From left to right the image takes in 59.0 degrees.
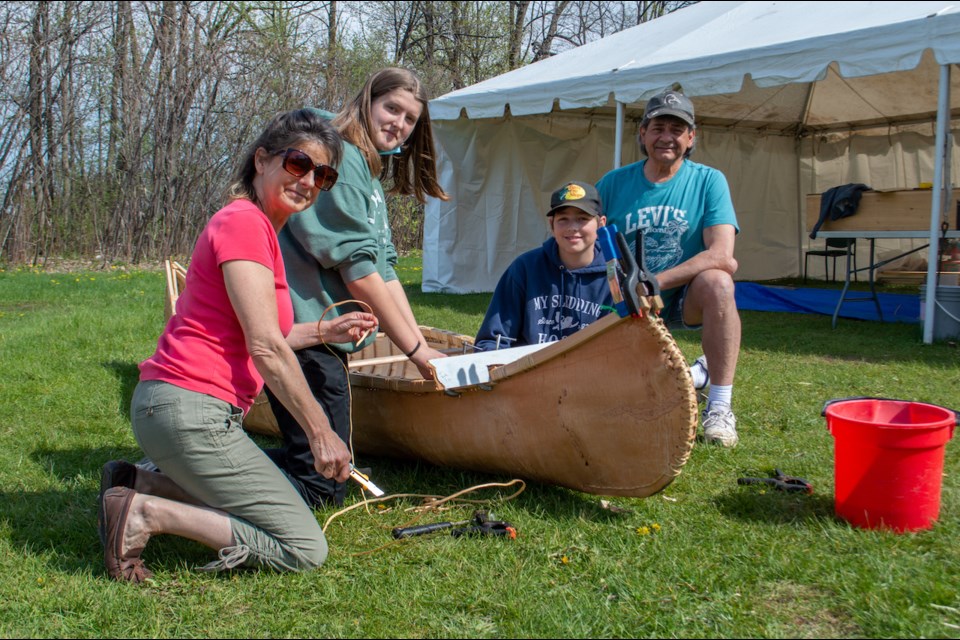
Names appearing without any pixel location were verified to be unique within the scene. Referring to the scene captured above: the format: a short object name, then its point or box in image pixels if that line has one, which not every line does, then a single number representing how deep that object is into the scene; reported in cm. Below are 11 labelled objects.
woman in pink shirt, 235
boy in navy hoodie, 352
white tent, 668
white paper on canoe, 313
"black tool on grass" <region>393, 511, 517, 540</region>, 279
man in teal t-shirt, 399
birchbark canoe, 267
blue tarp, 844
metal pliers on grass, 316
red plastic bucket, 259
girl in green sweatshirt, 301
